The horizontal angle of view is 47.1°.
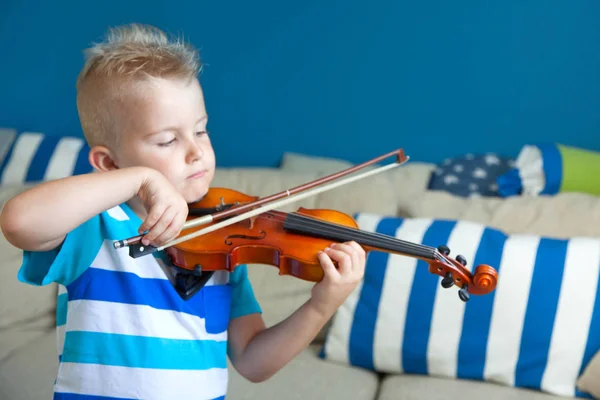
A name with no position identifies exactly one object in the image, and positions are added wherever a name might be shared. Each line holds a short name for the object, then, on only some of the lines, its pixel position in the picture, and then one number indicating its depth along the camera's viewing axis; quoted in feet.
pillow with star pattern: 6.93
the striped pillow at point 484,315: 5.20
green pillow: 6.50
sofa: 5.29
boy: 3.09
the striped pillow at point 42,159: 8.02
